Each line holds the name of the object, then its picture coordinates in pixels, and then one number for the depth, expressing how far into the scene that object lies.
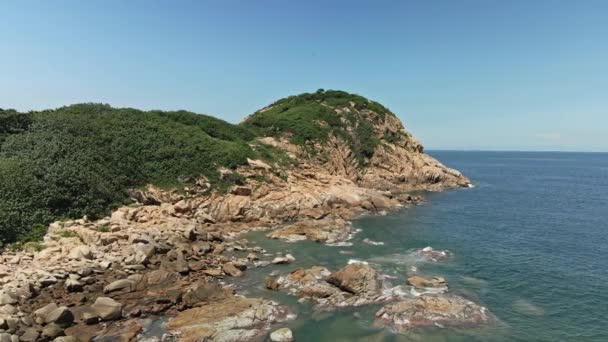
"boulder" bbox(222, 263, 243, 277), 29.42
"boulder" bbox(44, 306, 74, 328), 20.59
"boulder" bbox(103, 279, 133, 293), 24.97
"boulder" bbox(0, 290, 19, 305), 21.75
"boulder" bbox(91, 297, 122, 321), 21.55
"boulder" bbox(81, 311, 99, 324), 21.16
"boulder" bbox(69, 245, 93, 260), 28.44
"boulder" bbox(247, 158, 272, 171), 54.22
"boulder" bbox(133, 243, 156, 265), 29.68
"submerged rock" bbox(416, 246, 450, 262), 33.91
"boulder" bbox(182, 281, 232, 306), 24.01
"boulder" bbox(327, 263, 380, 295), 25.82
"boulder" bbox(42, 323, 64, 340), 19.52
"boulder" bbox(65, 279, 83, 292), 24.73
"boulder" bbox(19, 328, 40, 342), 19.08
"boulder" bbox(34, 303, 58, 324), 20.78
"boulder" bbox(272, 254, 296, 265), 32.22
